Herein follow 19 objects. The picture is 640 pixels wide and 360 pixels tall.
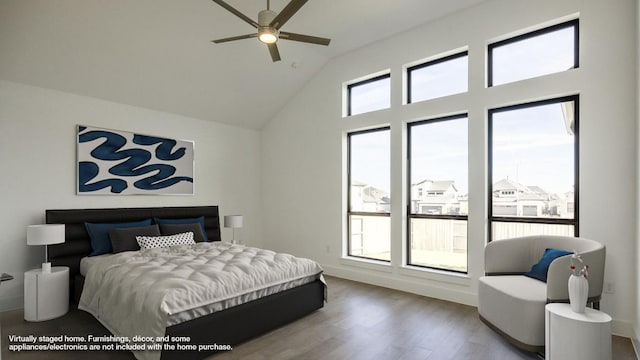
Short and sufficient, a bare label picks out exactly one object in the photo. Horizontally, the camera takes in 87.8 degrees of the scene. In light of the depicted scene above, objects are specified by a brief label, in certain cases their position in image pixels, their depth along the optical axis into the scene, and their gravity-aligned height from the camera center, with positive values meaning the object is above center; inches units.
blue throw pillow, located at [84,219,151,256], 170.4 -30.5
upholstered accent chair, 107.7 -37.9
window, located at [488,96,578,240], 144.0 +6.0
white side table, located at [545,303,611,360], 91.5 -43.0
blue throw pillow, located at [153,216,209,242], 201.5 -26.0
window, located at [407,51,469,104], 175.2 +57.0
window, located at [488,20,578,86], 144.7 +59.0
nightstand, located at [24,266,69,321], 138.3 -49.4
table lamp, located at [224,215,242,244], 215.0 -26.8
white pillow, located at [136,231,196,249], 175.7 -33.6
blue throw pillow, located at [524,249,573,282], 125.6 -31.5
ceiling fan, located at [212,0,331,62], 105.3 +53.9
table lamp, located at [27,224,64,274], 140.6 -24.4
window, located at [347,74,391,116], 205.2 +54.9
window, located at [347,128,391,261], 205.5 -8.9
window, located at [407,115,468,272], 174.4 -6.8
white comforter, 104.1 -37.2
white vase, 96.5 -32.0
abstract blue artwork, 180.9 +9.3
